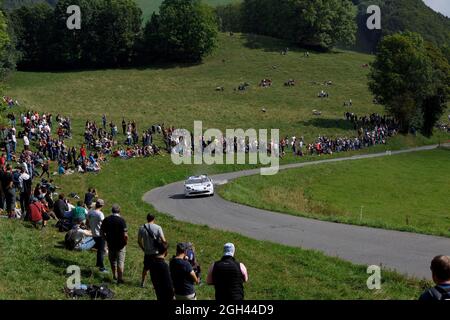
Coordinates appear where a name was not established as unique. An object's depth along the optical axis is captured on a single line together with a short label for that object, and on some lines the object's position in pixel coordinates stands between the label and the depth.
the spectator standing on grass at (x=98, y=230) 14.96
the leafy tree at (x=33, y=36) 103.06
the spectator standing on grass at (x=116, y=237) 13.87
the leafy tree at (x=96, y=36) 102.31
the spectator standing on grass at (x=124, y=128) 52.33
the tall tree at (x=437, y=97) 71.69
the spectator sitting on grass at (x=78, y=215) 17.56
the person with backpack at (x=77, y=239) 16.78
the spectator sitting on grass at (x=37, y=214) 19.44
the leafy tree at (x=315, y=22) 116.84
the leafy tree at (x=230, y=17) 148.62
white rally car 34.00
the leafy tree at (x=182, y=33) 103.94
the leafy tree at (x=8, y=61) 79.21
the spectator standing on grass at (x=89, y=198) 22.89
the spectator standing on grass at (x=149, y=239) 12.65
